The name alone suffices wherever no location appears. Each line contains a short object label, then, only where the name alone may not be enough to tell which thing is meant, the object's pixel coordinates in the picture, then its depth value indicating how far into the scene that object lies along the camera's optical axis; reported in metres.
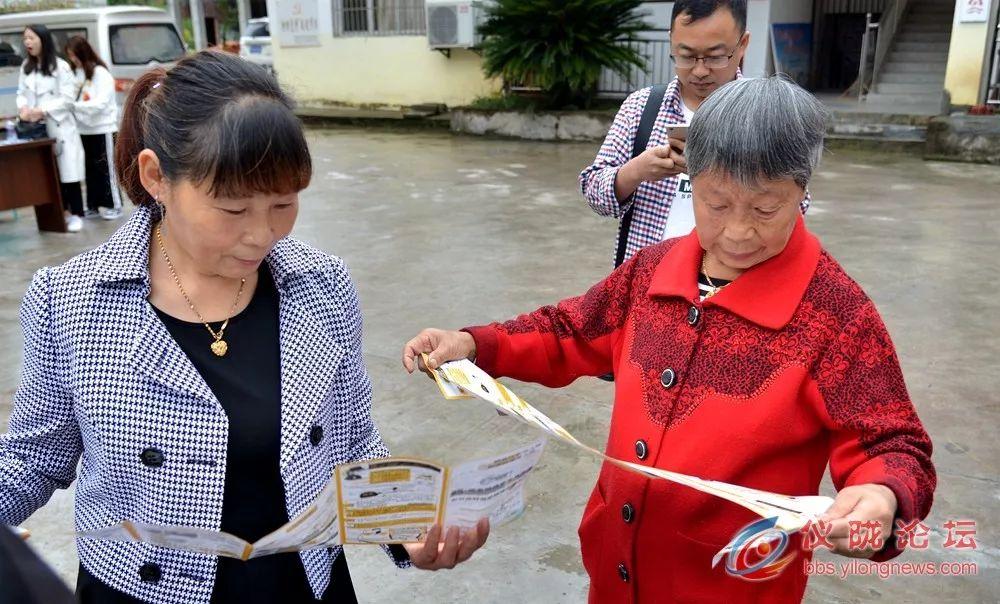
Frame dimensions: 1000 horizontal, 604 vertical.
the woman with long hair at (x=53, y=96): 6.76
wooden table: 6.47
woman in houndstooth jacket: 1.24
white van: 9.97
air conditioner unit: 13.38
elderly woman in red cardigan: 1.22
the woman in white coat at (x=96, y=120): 7.00
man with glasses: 2.24
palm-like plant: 11.17
